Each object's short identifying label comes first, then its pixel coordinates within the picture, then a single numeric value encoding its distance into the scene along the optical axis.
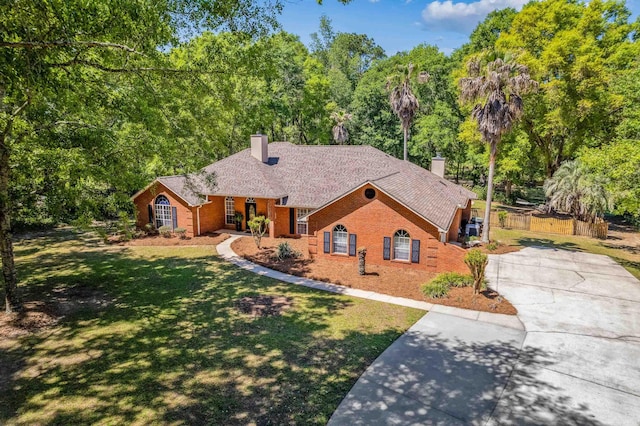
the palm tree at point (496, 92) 21.38
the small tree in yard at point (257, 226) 23.25
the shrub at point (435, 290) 15.66
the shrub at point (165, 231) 25.52
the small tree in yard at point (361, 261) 18.48
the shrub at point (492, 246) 23.32
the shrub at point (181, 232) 25.39
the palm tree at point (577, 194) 26.75
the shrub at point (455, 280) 16.66
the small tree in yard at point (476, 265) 15.13
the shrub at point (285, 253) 21.35
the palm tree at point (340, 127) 45.12
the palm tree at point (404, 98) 34.56
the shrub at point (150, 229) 26.31
